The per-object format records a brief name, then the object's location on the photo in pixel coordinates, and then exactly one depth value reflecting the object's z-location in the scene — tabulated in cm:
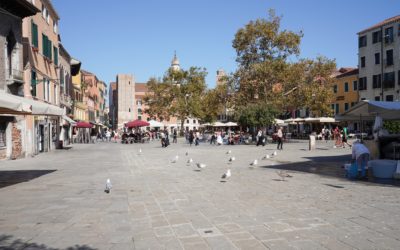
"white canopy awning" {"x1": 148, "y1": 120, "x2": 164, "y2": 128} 5022
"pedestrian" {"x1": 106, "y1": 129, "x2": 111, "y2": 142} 4989
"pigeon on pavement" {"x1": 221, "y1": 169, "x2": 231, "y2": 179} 1095
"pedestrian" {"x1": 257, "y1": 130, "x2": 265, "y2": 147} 3122
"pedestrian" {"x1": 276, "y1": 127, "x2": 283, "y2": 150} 2572
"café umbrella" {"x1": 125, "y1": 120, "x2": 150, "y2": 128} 3934
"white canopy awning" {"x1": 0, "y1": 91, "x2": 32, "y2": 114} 917
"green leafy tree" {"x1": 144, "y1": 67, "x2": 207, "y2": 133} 6531
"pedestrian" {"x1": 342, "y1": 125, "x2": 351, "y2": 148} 2693
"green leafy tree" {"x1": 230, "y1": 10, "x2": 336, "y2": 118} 3562
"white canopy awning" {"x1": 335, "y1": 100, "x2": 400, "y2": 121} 1286
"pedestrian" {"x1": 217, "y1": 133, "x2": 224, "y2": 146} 3388
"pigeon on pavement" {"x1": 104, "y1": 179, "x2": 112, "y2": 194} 938
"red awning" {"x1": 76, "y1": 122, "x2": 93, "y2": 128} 4291
